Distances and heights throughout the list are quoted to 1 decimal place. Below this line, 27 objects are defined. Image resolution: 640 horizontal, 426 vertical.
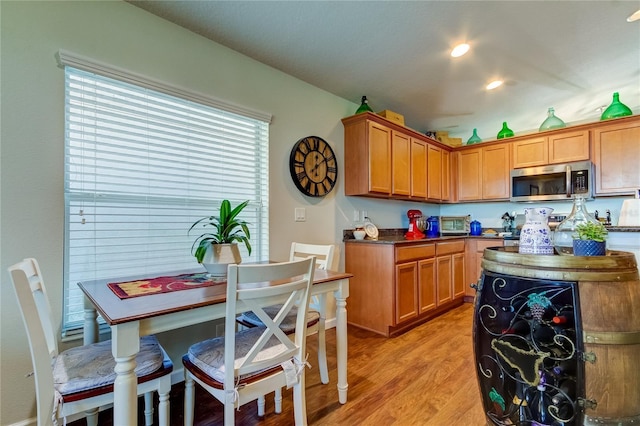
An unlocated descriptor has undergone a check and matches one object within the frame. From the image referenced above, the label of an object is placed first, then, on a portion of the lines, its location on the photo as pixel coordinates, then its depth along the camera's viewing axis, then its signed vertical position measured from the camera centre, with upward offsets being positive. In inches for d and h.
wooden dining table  38.9 -14.9
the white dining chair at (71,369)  39.3 -24.4
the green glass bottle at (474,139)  160.4 +43.5
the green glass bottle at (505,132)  148.2 +43.8
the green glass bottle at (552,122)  134.2 +44.4
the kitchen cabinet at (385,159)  114.1 +24.7
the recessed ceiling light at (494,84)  109.0 +51.4
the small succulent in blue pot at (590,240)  43.4 -3.5
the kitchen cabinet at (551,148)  128.0 +32.2
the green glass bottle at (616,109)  119.1 +45.0
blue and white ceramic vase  48.2 -2.8
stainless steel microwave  125.8 +16.5
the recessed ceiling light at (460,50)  86.4 +51.4
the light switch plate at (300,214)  104.4 +0.9
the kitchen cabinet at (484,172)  148.3 +24.1
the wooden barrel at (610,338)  38.1 -15.9
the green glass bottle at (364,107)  116.6 +44.6
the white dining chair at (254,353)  44.4 -24.3
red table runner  52.7 -14.0
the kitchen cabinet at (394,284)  106.3 -26.9
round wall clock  103.0 +18.9
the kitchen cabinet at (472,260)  144.3 -21.8
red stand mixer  139.0 -4.1
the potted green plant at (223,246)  63.3 -6.6
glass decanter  47.4 -1.7
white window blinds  63.6 +10.7
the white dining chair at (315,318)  64.4 -25.2
